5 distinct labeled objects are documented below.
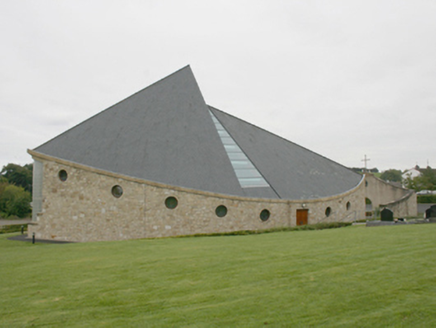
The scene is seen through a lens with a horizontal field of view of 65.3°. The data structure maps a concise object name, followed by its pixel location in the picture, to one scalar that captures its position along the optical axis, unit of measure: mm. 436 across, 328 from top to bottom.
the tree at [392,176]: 122375
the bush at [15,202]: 50344
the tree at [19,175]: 78438
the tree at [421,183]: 61647
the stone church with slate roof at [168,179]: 19531
